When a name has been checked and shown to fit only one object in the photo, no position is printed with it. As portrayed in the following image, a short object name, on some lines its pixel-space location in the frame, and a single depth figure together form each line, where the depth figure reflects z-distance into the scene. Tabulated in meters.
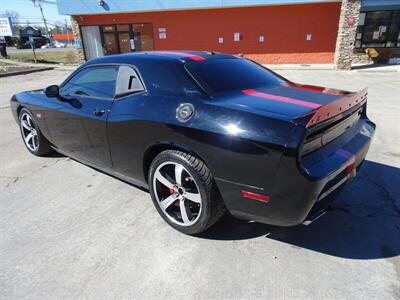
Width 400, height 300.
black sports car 2.19
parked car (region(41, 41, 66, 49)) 61.54
